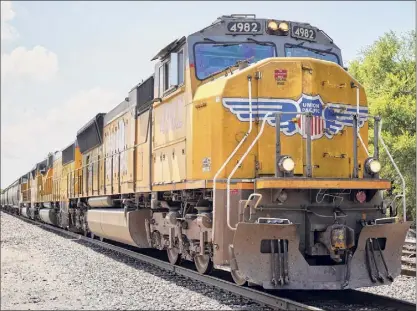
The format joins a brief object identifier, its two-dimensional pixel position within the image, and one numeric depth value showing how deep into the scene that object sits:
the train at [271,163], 6.43
